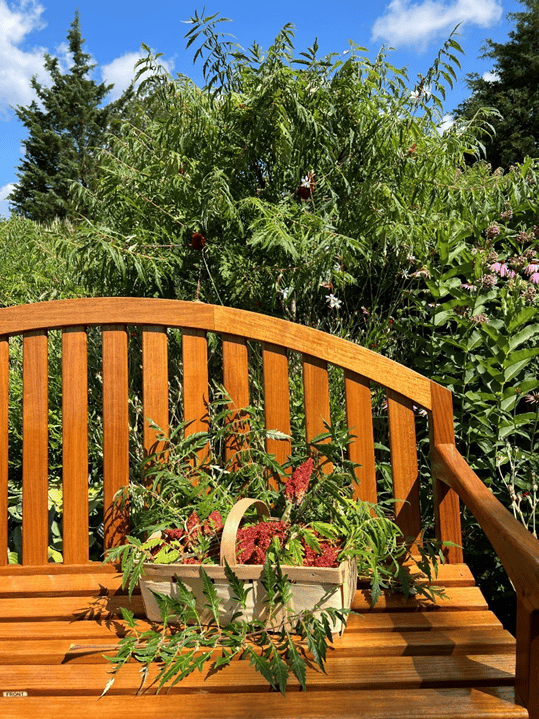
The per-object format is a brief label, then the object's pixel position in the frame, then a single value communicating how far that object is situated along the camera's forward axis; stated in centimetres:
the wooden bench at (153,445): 162
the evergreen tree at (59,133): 3080
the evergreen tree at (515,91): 2741
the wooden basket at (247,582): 160
